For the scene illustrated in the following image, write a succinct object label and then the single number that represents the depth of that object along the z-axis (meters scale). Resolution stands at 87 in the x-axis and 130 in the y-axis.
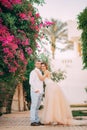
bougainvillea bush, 9.07
